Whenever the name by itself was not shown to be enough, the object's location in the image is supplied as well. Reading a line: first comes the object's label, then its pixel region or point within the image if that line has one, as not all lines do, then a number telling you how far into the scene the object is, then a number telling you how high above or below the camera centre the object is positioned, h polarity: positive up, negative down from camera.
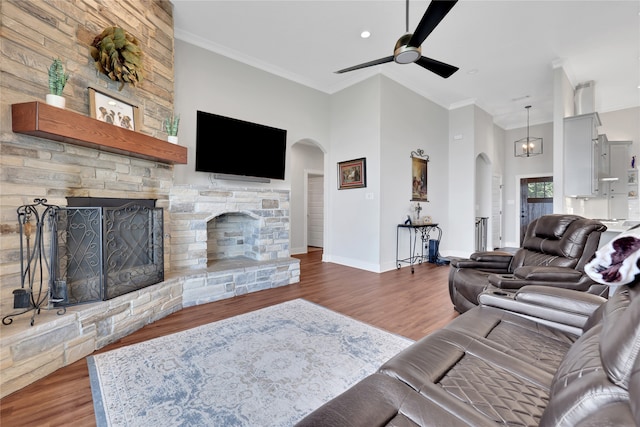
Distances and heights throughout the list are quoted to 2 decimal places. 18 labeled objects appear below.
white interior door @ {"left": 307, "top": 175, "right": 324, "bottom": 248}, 7.51 +0.11
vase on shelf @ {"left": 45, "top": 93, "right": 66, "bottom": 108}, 2.00 +0.83
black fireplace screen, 2.22 -0.33
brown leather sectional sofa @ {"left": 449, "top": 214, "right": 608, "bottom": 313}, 2.26 -0.48
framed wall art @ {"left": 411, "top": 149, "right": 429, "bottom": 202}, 5.55 +0.77
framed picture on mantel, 2.45 +0.98
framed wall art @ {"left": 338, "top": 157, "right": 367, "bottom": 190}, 5.06 +0.76
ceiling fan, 2.02 +1.58
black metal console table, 5.16 -0.49
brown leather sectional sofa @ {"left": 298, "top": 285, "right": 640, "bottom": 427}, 0.65 -0.64
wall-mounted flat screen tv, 3.84 +1.00
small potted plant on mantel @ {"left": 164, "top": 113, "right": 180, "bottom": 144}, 3.14 +0.96
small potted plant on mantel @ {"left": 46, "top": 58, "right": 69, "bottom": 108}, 2.01 +0.95
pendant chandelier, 6.70 +1.66
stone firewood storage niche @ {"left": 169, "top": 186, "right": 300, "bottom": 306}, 3.28 -0.37
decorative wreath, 2.45 +1.44
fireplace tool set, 1.92 -0.34
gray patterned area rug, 1.51 -1.05
